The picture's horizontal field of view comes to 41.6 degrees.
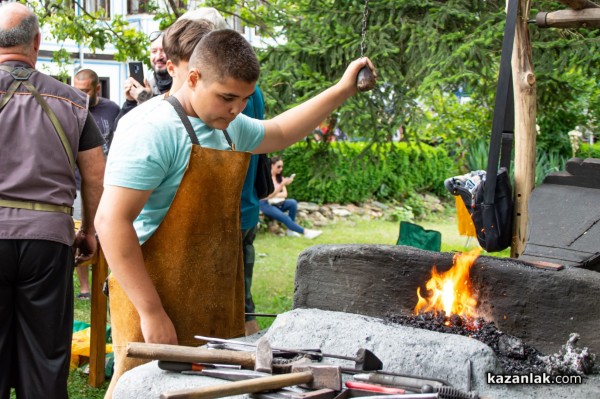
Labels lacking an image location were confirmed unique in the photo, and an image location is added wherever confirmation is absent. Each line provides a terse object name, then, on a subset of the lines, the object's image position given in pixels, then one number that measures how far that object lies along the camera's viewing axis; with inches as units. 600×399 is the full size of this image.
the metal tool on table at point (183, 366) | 93.3
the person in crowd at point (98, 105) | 271.6
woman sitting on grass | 474.6
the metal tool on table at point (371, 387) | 86.7
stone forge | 110.6
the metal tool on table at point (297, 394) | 83.8
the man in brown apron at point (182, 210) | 101.0
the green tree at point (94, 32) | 324.2
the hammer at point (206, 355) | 88.5
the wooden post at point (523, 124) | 151.4
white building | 858.8
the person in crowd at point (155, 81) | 194.5
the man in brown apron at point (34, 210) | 133.6
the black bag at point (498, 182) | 135.9
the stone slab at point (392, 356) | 93.3
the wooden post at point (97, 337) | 194.2
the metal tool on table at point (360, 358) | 93.9
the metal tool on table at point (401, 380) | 88.4
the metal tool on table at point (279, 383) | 79.7
